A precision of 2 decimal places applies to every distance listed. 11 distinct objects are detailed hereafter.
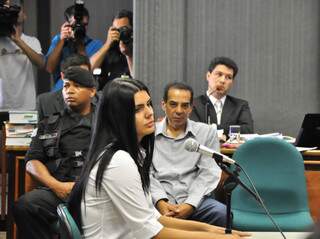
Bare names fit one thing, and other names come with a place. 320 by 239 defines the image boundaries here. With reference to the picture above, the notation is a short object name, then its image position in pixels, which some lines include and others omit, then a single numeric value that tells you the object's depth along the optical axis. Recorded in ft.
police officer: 17.78
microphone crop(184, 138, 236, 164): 10.29
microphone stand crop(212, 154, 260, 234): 10.40
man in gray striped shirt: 17.66
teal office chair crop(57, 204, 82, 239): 9.47
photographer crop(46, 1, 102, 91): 24.84
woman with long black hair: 10.25
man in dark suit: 22.33
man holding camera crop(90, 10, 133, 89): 25.21
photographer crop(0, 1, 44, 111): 25.59
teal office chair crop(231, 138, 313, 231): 17.04
